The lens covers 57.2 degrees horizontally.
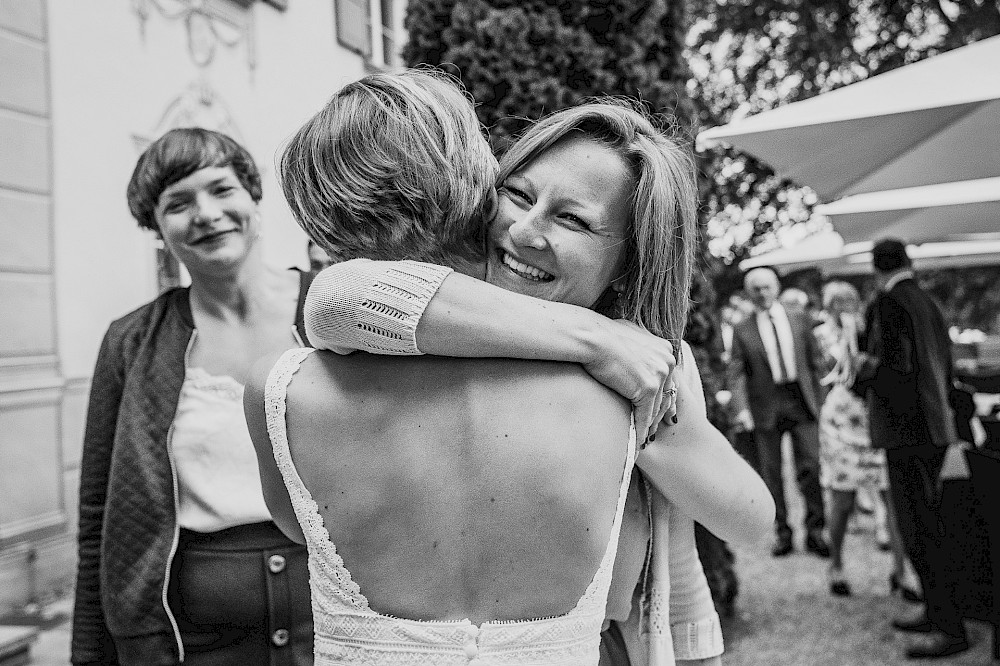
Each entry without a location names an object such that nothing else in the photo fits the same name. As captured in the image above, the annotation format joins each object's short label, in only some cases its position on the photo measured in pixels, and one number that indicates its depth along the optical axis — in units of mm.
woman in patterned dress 6176
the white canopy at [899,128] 4133
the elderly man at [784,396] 7199
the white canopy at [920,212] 6762
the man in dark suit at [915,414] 5082
